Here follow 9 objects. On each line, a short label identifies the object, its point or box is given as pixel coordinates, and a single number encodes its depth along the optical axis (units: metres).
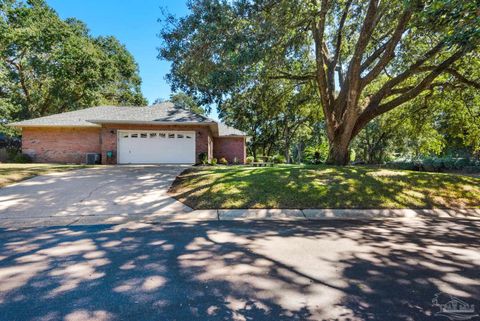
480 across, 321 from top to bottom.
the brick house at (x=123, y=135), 18.45
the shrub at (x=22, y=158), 19.90
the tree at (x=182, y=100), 45.62
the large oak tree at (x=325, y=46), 8.04
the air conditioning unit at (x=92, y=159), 19.91
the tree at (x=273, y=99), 15.40
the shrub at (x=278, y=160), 30.36
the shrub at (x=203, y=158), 18.78
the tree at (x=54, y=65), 21.45
